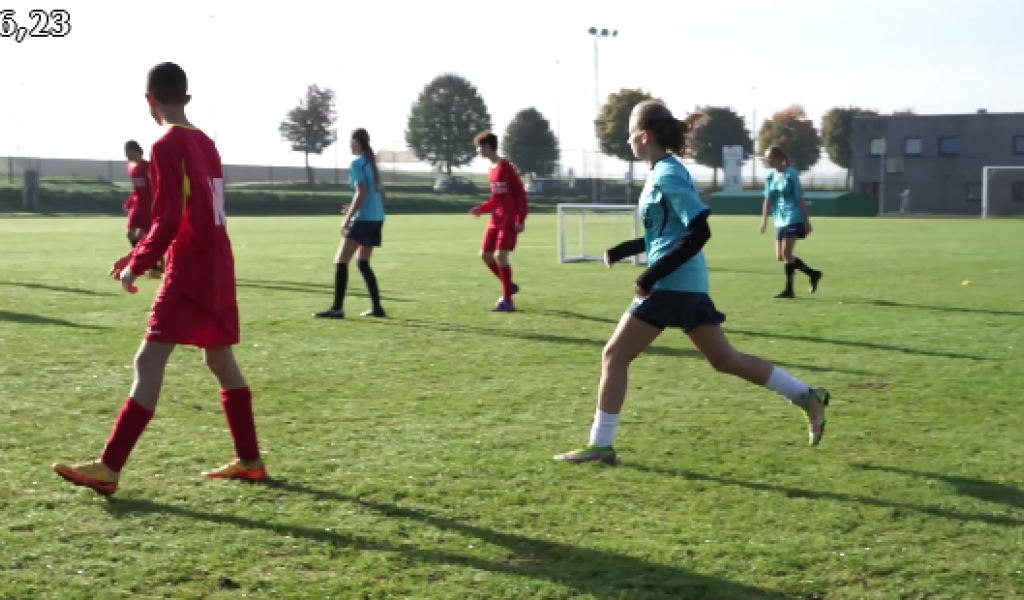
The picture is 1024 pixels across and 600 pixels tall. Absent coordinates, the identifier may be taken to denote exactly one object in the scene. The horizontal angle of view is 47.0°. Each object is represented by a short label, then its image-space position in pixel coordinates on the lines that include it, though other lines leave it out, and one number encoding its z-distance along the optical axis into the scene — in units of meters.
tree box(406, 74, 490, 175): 96.88
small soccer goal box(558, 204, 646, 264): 21.70
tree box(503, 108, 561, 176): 96.88
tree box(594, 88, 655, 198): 95.36
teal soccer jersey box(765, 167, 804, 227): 14.70
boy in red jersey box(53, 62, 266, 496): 4.88
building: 70.88
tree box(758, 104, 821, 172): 109.62
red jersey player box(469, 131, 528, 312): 12.93
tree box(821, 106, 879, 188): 115.31
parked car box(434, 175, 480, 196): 78.06
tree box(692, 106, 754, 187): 101.06
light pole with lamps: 78.06
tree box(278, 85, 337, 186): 88.62
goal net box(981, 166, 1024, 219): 61.75
